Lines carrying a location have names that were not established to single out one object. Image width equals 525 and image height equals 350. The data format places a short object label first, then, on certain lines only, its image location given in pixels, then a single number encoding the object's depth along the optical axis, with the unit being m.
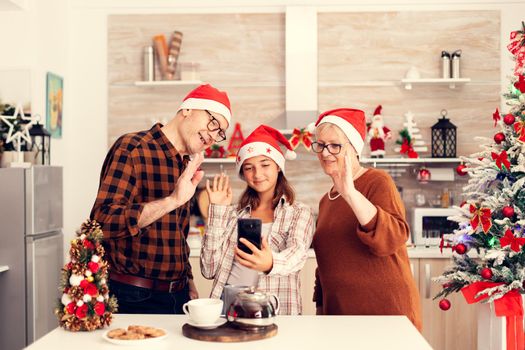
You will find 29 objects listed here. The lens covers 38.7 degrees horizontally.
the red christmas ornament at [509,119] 3.38
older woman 2.66
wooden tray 2.24
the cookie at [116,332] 2.21
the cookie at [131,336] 2.19
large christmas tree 3.30
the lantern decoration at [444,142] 5.44
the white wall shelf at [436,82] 5.36
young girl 2.88
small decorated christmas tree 2.35
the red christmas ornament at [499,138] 3.41
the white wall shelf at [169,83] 5.46
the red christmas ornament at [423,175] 5.46
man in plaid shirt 2.69
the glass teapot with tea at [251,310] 2.31
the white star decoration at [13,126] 4.57
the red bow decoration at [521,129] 3.33
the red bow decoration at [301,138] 5.34
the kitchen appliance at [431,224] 5.27
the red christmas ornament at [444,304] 3.50
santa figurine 5.39
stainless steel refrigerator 4.32
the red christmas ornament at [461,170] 3.41
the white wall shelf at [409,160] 5.39
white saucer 2.34
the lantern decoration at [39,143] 4.67
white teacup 2.32
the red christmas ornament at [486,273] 3.29
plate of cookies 2.17
